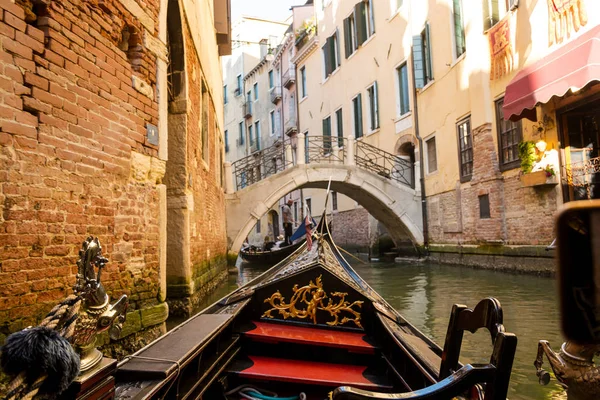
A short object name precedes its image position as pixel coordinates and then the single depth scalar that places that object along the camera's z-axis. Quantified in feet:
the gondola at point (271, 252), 32.63
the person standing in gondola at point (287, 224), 36.65
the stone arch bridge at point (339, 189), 28.12
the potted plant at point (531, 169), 18.30
